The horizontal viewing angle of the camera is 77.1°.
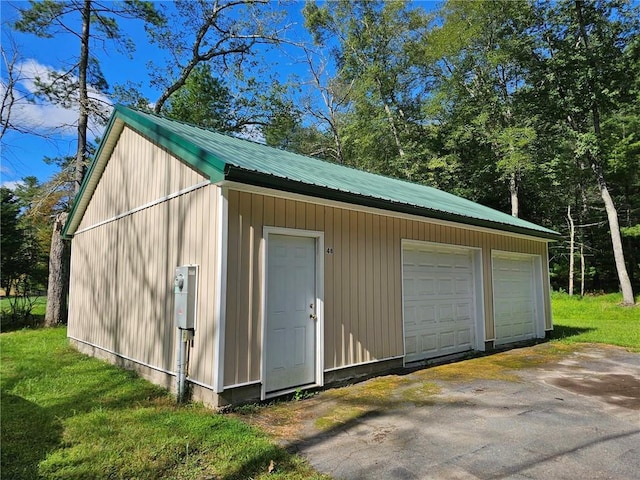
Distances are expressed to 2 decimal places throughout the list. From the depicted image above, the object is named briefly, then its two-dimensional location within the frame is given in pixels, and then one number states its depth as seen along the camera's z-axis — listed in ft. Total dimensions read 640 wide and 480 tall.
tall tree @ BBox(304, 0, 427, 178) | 68.95
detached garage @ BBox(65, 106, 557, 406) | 14.40
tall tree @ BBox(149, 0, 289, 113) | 48.93
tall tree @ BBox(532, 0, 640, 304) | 49.44
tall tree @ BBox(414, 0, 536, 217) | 56.34
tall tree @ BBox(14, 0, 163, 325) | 38.42
